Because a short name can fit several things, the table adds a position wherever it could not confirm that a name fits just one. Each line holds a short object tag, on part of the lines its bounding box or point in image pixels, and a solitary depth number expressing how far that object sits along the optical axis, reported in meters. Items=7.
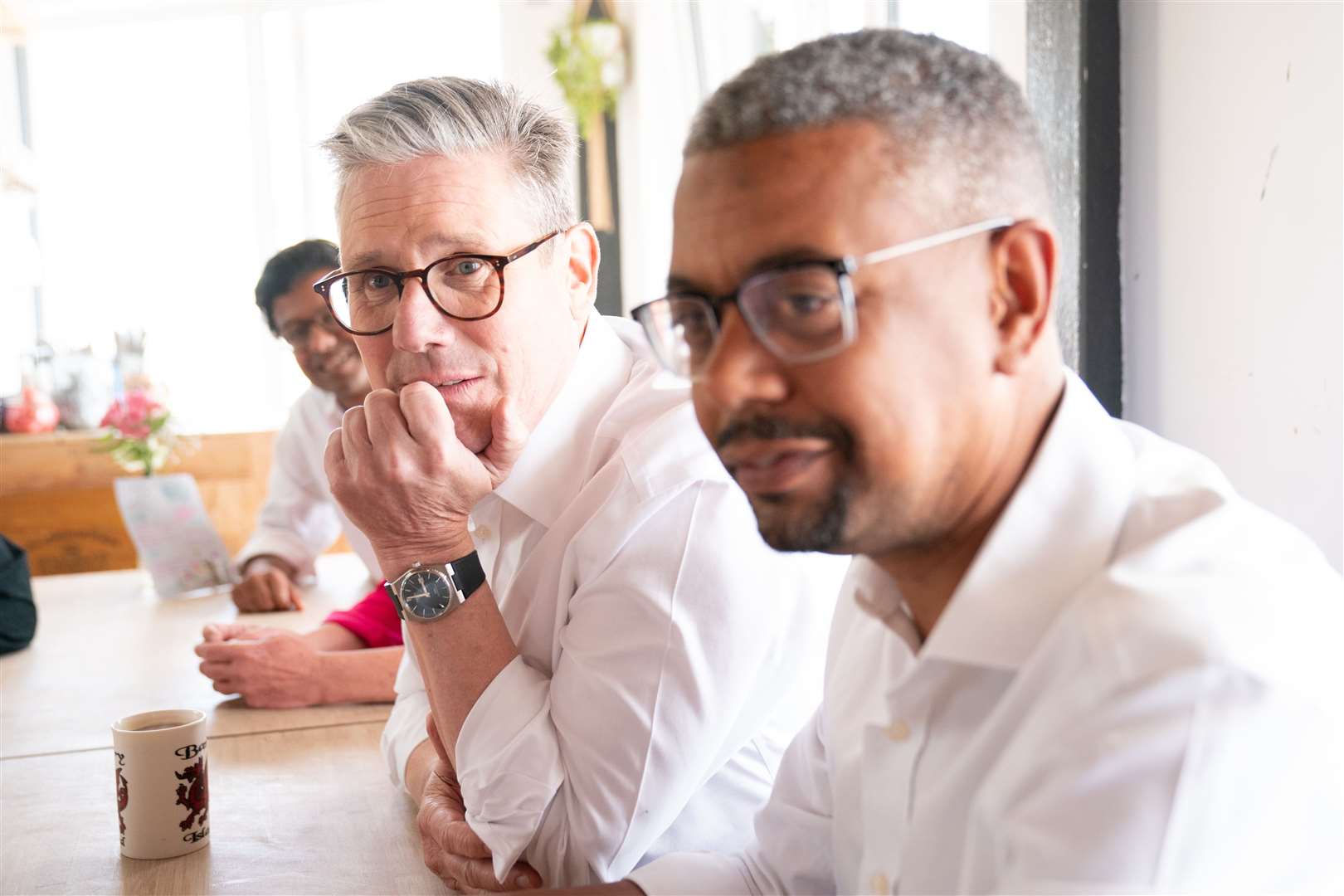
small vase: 2.55
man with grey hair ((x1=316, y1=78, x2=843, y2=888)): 1.11
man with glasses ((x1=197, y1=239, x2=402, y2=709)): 1.72
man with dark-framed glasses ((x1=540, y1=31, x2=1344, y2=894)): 0.62
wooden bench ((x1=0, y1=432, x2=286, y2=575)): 4.63
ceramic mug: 1.19
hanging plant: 5.04
